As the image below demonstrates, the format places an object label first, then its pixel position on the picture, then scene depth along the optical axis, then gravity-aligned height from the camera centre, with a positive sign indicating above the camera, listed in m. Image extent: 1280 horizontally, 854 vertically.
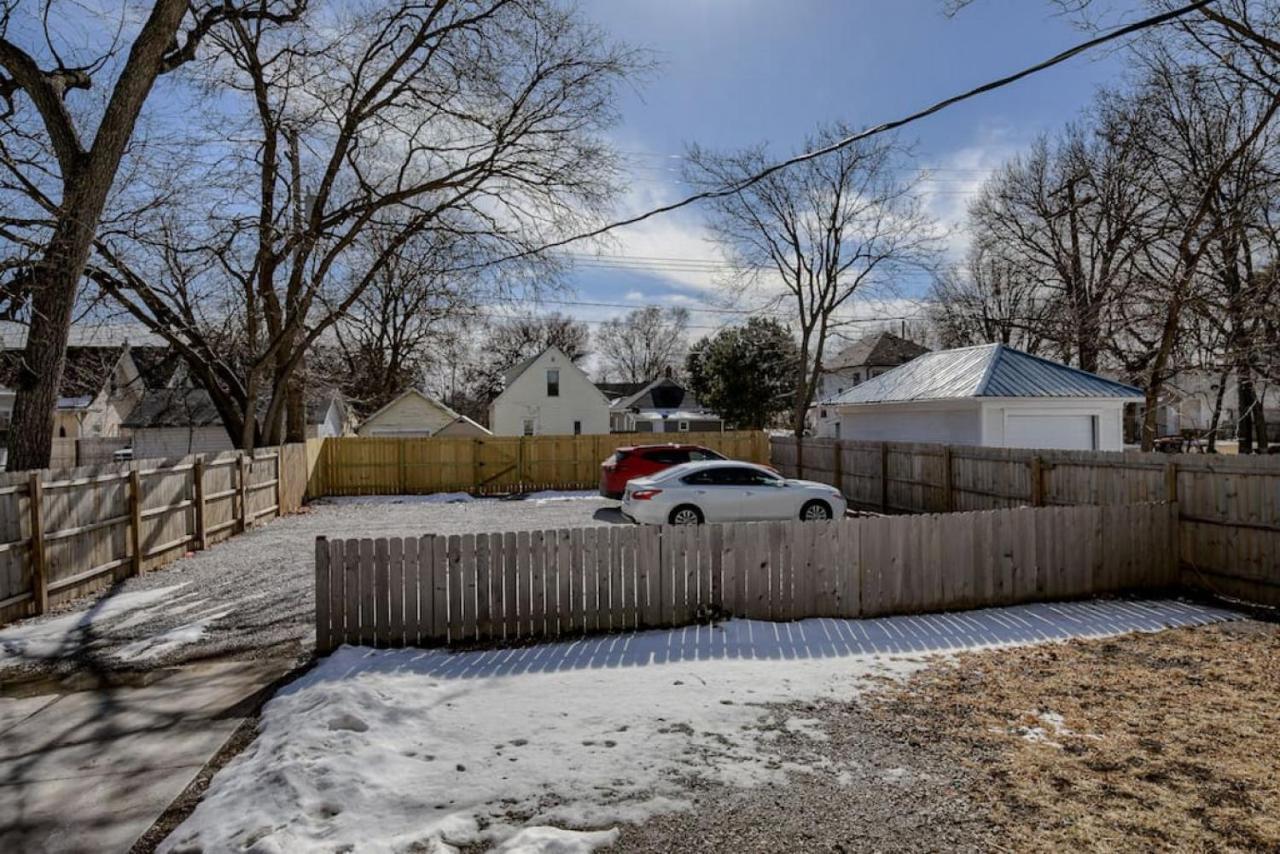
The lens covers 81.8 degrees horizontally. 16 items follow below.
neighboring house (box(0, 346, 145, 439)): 36.06 +1.50
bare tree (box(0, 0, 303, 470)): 9.32 +3.08
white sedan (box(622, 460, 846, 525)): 13.86 -1.29
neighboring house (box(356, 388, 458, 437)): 37.28 +0.68
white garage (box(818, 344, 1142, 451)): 17.19 +0.55
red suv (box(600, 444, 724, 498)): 18.67 -0.86
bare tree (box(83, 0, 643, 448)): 15.40 +5.40
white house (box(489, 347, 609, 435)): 40.59 +1.53
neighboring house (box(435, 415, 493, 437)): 35.66 +0.14
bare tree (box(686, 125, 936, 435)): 28.41 +6.57
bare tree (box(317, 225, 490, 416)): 17.64 +3.94
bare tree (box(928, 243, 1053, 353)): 35.50 +6.28
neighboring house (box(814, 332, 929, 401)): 52.34 +5.15
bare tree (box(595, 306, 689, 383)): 75.19 +8.39
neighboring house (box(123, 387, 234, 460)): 35.59 +0.38
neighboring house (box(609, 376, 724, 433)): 54.34 +1.36
